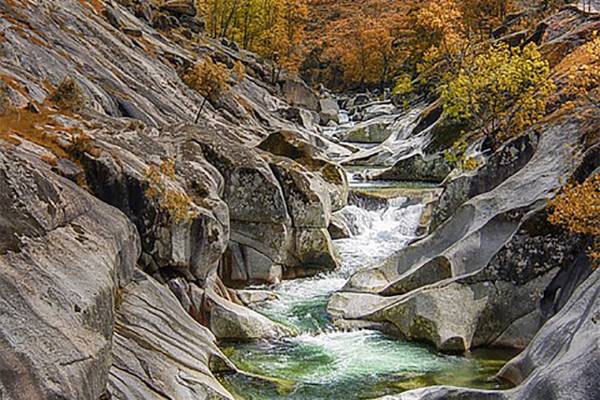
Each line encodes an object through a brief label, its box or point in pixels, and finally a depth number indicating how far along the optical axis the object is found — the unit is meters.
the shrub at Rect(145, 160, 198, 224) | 19.50
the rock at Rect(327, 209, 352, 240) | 34.12
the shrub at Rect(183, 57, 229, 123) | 40.16
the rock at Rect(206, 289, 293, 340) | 21.22
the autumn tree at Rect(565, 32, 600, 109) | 20.62
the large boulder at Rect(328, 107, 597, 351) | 20.39
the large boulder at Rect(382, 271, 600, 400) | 11.23
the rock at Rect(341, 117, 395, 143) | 66.38
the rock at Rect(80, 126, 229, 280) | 18.88
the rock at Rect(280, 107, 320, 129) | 60.69
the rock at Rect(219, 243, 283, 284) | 27.87
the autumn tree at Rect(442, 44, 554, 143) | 29.39
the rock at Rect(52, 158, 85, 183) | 17.04
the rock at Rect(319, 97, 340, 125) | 80.75
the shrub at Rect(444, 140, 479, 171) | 29.95
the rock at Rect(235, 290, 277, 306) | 25.61
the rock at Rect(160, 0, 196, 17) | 72.62
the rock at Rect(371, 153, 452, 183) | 44.31
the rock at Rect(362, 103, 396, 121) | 77.88
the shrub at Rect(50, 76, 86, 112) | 23.38
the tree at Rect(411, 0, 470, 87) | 39.19
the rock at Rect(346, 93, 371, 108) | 93.81
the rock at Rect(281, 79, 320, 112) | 75.25
